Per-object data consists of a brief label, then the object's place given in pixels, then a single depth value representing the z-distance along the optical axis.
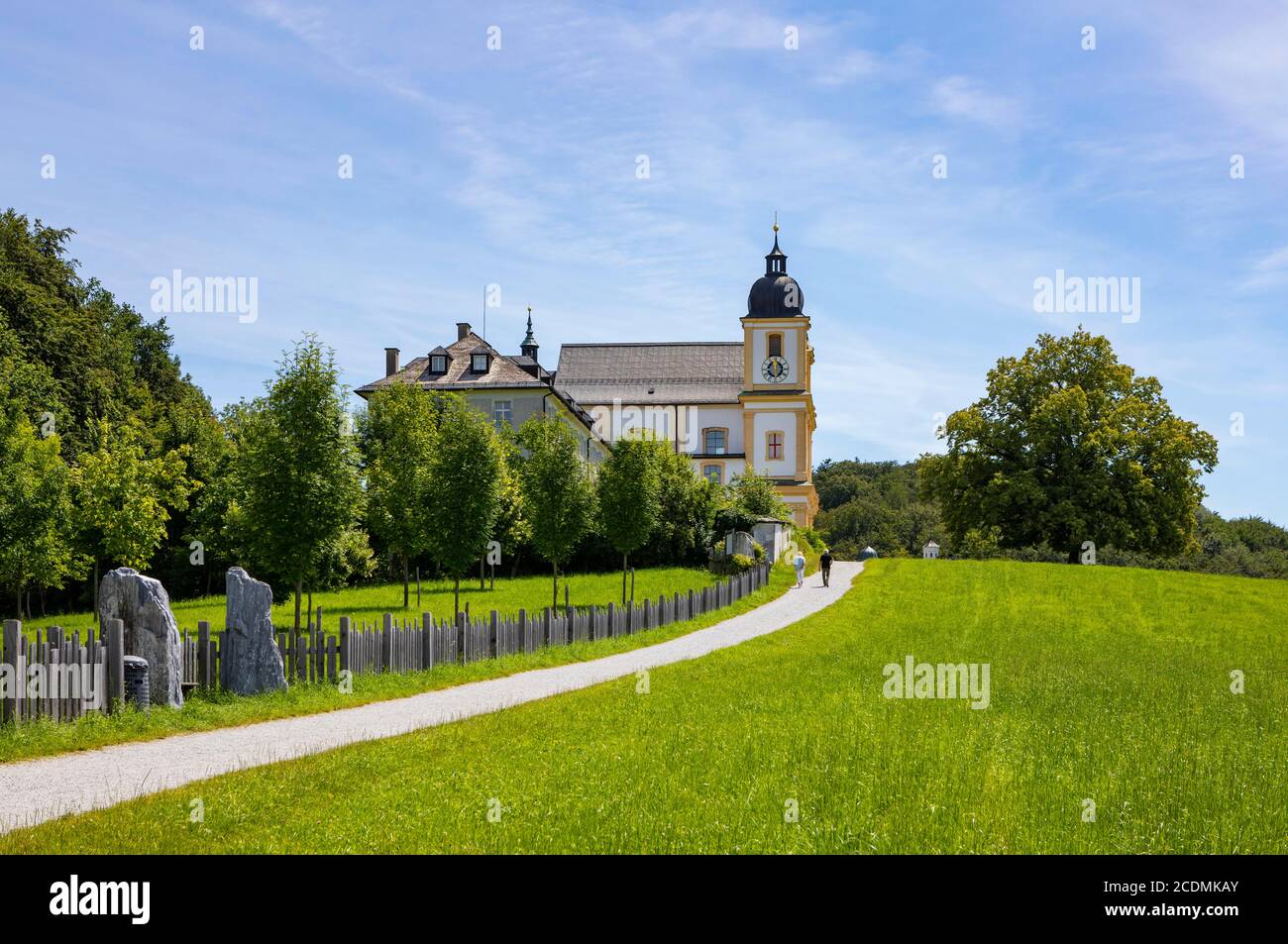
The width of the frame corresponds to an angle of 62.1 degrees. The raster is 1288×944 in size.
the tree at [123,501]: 32.75
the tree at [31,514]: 33.56
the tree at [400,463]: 34.09
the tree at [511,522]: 43.50
